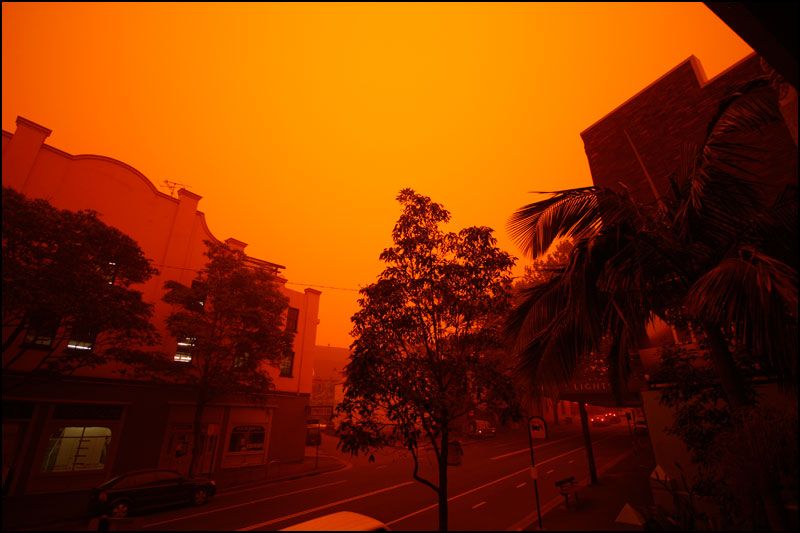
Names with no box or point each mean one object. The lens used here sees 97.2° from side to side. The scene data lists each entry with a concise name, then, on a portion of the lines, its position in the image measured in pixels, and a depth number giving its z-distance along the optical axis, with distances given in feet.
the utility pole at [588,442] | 48.29
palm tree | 13.23
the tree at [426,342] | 21.24
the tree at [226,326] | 58.29
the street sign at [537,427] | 35.91
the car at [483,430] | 113.78
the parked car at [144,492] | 36.58
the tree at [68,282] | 36.52
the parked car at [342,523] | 19.31
